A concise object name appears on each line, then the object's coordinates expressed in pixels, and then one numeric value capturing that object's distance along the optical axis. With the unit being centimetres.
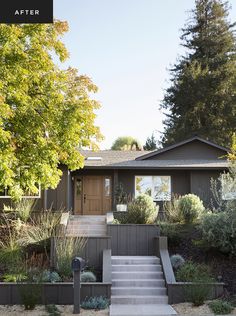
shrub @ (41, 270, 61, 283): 1200
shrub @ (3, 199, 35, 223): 1770
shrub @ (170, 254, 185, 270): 1336
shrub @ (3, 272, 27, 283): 1195
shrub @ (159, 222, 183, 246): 1495
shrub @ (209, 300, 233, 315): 1072
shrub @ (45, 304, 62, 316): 1059
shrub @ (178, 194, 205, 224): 1741
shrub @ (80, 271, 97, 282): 1237
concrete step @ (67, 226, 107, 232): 1721
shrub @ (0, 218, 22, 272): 1312
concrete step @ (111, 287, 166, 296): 1228
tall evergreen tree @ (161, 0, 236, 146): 4003
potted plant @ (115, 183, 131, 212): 2223
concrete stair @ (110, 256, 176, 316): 1112
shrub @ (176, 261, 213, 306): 1116
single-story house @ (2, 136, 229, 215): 2234
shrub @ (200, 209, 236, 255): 1342
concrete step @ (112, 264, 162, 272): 1362
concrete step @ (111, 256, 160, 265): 1412
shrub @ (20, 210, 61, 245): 1456
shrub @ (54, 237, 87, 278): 1269
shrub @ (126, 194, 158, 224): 1665
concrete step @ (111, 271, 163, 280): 1310
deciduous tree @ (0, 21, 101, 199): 1357
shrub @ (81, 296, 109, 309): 1114
